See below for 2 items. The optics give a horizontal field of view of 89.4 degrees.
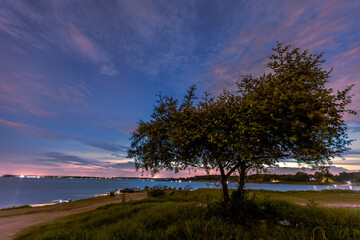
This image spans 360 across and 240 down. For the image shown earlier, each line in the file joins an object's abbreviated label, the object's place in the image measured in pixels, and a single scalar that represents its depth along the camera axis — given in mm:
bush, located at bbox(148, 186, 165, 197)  26781
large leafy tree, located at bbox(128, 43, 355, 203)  8195
